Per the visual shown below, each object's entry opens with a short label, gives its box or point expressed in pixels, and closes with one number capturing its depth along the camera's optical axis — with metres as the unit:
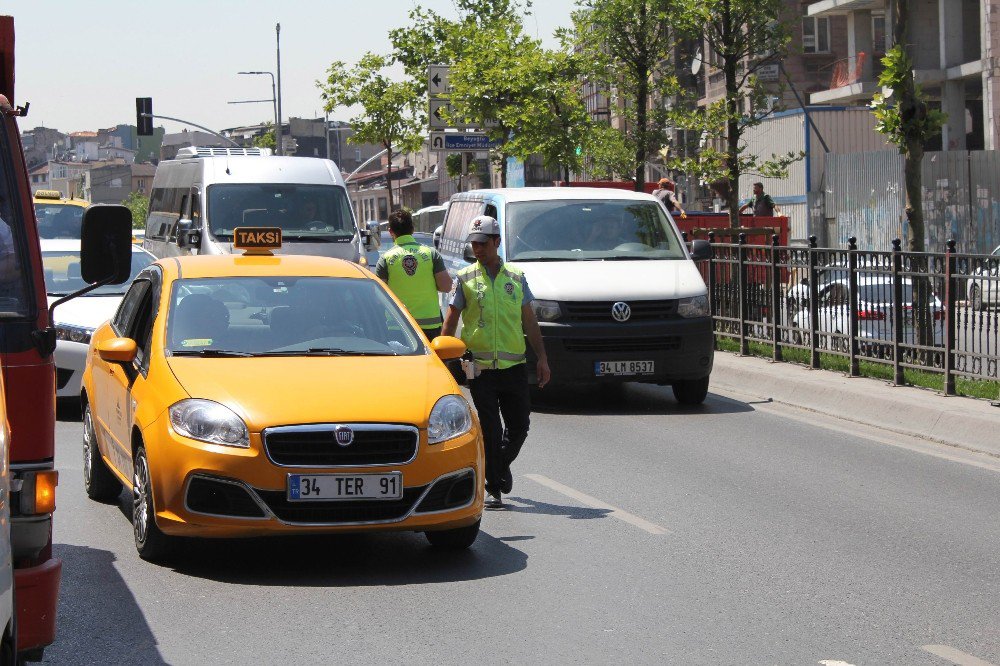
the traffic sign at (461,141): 32.88
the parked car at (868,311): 14.64
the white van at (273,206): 22.39
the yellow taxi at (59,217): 19.94
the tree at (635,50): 29.48
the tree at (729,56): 25.70
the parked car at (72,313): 13.86
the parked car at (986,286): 13.05
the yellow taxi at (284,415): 7.50
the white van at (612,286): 14.77
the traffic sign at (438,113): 33.28
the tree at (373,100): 54.41
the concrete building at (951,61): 43.78
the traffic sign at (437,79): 34.25
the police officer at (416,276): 13.67
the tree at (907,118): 17.16
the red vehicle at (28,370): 5.18
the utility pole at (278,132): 66.31
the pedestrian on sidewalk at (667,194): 27.30
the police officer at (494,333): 9.82
